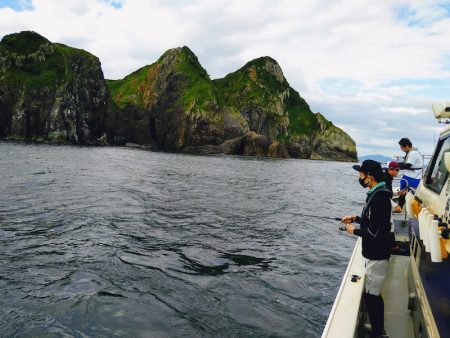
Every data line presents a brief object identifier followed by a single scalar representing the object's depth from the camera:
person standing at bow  12.11
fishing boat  3.81
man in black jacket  5.65
